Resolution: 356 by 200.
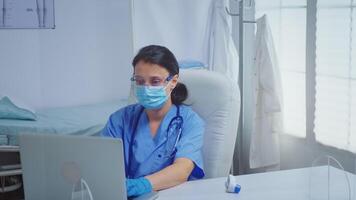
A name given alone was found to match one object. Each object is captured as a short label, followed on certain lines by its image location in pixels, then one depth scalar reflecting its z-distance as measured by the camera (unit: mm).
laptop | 1202
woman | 1757
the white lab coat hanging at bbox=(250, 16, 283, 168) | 2955
